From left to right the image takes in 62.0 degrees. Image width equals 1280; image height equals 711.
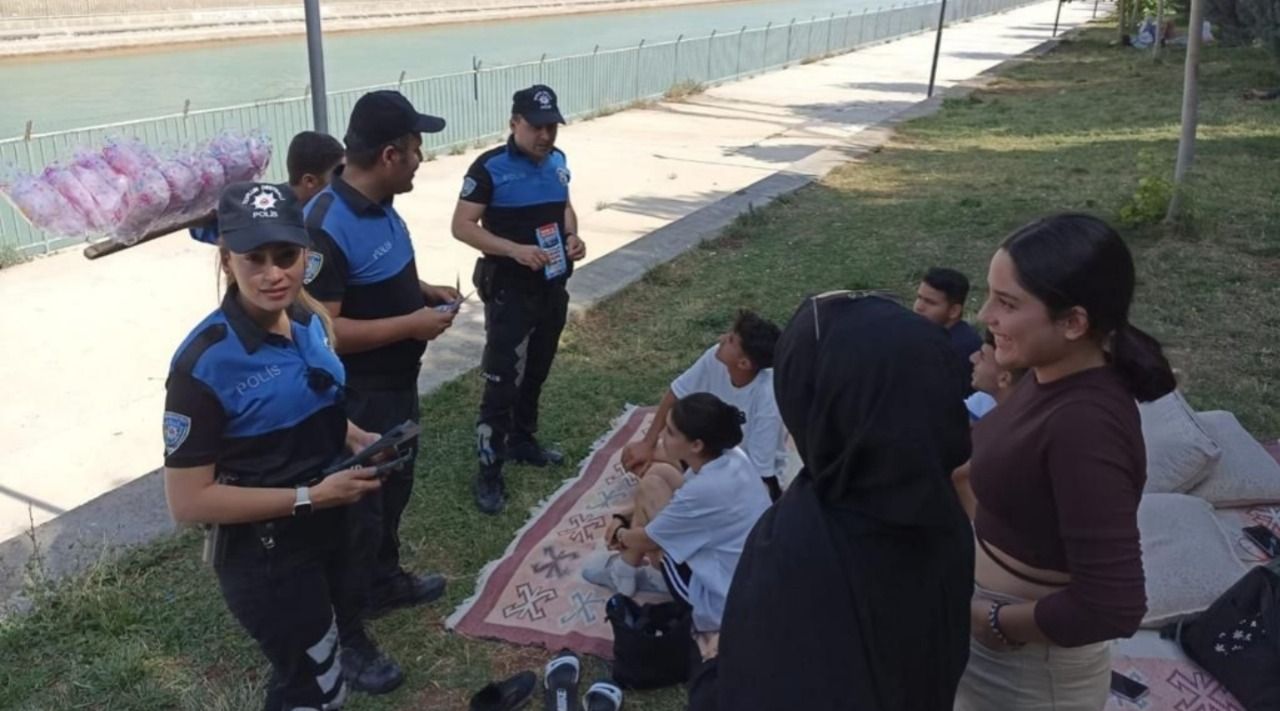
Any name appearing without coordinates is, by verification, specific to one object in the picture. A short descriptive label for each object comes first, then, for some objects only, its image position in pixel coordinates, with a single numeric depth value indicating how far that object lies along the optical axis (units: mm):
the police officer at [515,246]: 4520
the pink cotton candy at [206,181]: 3010
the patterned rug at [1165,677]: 3244
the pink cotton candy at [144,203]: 2851
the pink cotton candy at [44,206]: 2744
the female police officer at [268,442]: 2434
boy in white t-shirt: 4262
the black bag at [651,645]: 3414
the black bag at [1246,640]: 3168
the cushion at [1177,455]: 4113
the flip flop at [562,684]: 3285
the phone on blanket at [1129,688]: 3264
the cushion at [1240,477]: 4195
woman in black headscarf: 1534
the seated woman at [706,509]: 3477
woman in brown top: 1843
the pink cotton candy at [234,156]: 3154
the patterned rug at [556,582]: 3773
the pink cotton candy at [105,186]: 2787
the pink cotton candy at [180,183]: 2928
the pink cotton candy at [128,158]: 2865
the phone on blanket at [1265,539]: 3893
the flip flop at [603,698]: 3285
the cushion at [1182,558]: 3553
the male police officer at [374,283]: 3240
